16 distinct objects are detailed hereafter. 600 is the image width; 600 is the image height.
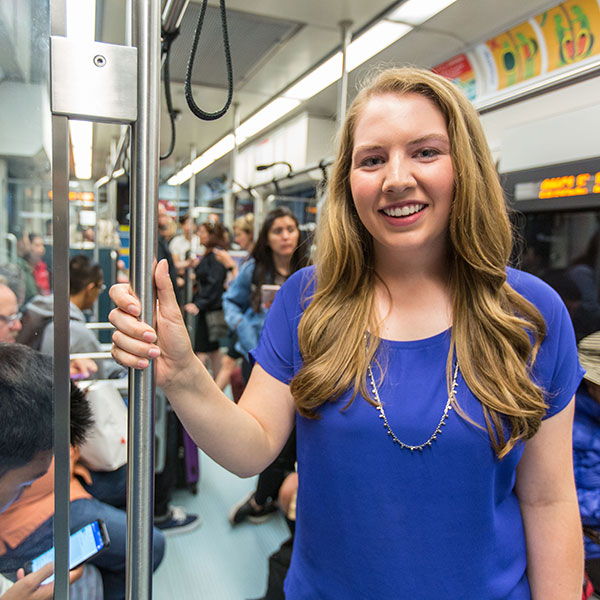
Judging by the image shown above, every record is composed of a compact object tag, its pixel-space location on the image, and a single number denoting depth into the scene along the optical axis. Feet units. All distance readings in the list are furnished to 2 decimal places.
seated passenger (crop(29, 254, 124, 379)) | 2.50
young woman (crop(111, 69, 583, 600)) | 2.72
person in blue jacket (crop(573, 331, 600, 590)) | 5.38
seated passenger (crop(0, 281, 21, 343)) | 2.83
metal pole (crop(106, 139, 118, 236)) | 14.02
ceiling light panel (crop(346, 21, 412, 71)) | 8.68
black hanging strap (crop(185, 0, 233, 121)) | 2.14
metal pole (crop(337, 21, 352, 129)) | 6.88
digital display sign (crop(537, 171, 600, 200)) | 6.11
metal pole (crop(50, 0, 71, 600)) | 1.70
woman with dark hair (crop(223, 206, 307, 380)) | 9.76
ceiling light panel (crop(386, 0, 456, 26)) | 7.57
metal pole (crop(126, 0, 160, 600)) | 1.73
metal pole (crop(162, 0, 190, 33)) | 3.01
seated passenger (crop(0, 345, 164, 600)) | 2.11
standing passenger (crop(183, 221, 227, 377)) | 14.28
